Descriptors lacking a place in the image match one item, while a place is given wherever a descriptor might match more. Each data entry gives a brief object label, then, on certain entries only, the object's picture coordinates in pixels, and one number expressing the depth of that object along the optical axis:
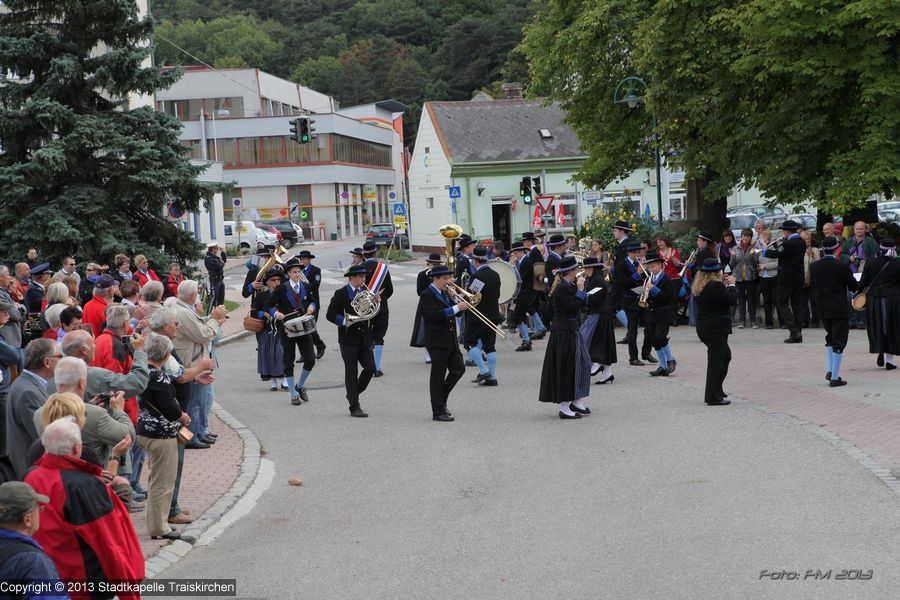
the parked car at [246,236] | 63.57
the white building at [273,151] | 85.12
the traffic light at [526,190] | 39.41
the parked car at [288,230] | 70.12
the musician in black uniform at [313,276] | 19.03
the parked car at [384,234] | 61.78
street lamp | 26.91
